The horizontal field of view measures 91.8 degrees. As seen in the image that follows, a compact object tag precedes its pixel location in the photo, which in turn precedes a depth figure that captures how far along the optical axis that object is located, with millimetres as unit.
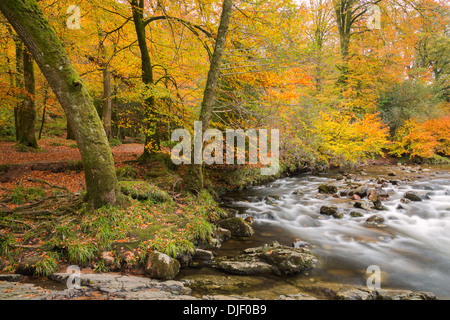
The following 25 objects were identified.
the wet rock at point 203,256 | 4492
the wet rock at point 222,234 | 5451
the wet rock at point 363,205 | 7755
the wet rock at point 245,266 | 4012
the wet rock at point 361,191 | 8953
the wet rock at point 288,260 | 4043
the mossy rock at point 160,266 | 3645
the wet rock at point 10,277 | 3121
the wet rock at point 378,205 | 7752
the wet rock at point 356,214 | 7117
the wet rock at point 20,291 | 2505
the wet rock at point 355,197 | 8751
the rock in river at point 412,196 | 8534
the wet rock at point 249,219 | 6771
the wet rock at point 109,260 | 3751
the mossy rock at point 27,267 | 3320
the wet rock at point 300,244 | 5332
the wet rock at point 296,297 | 3213
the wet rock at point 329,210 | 7362
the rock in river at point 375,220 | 6700
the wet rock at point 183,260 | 4223
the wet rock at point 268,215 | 7222
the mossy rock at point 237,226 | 5809
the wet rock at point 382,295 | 3205
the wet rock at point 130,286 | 2900
